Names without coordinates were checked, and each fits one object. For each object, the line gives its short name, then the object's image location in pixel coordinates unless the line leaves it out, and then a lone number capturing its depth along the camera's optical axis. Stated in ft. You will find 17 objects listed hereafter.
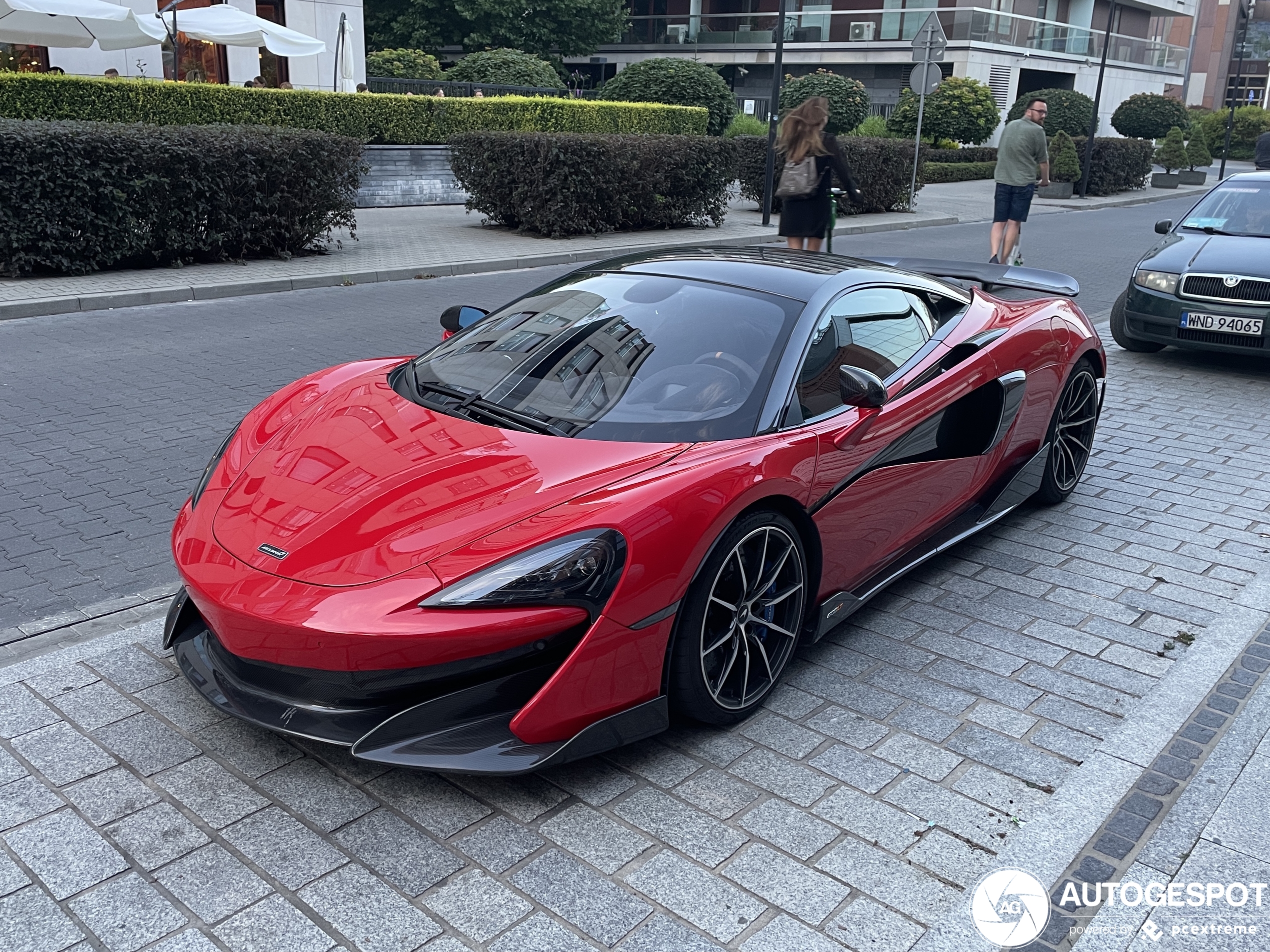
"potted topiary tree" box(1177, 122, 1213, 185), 115.34
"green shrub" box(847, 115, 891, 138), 114.01
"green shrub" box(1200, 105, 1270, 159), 172.86
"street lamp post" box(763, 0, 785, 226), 58.23
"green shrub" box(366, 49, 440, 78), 94.73
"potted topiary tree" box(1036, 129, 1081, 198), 89.35
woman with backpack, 31.48
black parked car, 27.78
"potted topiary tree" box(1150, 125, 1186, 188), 112.68
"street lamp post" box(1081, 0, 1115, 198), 87.31
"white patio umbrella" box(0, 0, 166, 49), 55.57
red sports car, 9.31
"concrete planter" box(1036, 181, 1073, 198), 91.40
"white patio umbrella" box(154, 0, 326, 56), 63.21
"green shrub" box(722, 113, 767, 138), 111.75
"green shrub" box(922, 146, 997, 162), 113.50
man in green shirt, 41.06
